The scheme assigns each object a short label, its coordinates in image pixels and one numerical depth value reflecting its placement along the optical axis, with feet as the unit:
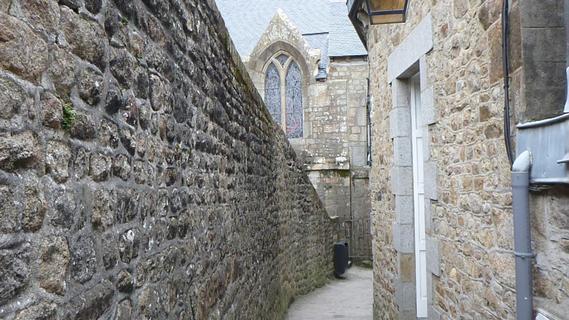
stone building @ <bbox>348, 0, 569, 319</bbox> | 9.05
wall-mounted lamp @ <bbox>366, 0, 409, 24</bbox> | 14.88
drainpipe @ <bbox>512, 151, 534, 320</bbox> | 9.15
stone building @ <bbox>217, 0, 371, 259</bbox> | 50.93
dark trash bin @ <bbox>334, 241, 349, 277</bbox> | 40.91
